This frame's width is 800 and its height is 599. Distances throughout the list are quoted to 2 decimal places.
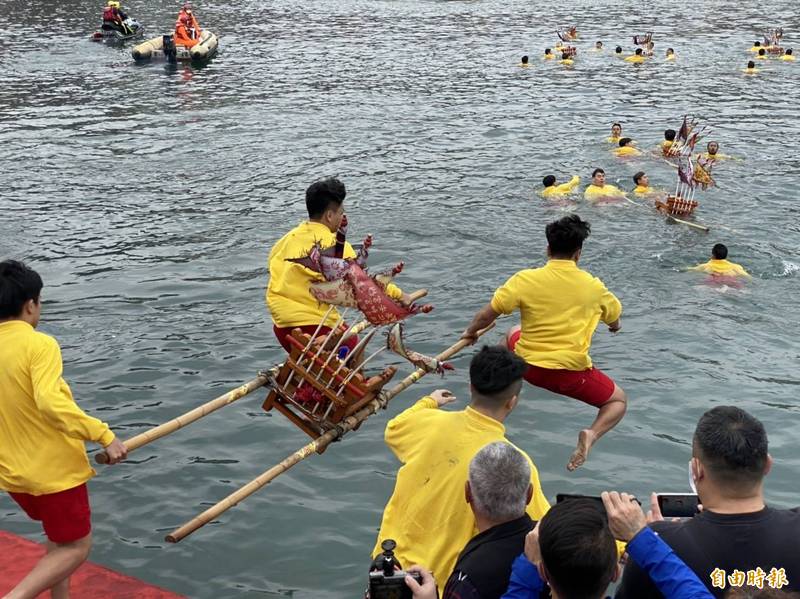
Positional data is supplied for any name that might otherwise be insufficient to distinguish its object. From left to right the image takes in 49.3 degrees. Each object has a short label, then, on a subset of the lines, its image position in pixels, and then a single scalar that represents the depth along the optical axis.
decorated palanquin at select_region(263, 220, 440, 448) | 6.46
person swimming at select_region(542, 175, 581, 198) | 16.52
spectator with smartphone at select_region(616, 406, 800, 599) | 3.85
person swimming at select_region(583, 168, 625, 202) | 16.28
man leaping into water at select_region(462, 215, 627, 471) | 7.52
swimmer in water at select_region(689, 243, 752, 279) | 12.72
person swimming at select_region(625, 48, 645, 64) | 31.02
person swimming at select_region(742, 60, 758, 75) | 28.71
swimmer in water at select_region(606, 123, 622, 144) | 20.27
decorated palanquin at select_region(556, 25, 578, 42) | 35.16
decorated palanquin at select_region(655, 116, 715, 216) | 15.05
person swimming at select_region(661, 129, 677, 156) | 19.34
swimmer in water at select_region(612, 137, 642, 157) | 19.45
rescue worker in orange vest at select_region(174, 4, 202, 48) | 32.57
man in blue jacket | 3.45
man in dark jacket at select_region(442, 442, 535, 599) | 4.12
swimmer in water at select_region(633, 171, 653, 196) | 16.69
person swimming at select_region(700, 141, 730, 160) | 18.41
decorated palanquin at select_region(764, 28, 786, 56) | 31.19
